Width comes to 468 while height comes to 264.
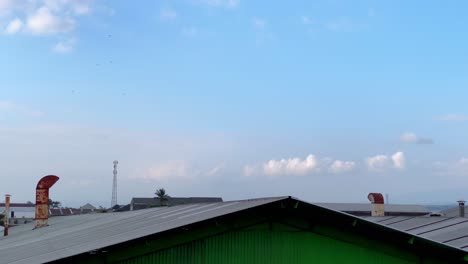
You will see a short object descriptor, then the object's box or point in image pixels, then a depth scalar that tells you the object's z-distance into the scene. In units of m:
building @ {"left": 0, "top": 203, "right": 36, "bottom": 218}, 139.31
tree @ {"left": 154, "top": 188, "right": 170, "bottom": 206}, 104.61
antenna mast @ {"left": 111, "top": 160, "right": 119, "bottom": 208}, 117.66
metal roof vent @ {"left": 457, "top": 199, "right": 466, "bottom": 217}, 32.66
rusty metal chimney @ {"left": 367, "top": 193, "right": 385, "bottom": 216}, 34.78
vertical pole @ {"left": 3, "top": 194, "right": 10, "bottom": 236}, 34.56
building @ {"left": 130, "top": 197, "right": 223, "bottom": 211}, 100.59
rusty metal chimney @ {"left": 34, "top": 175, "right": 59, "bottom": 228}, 31.86
